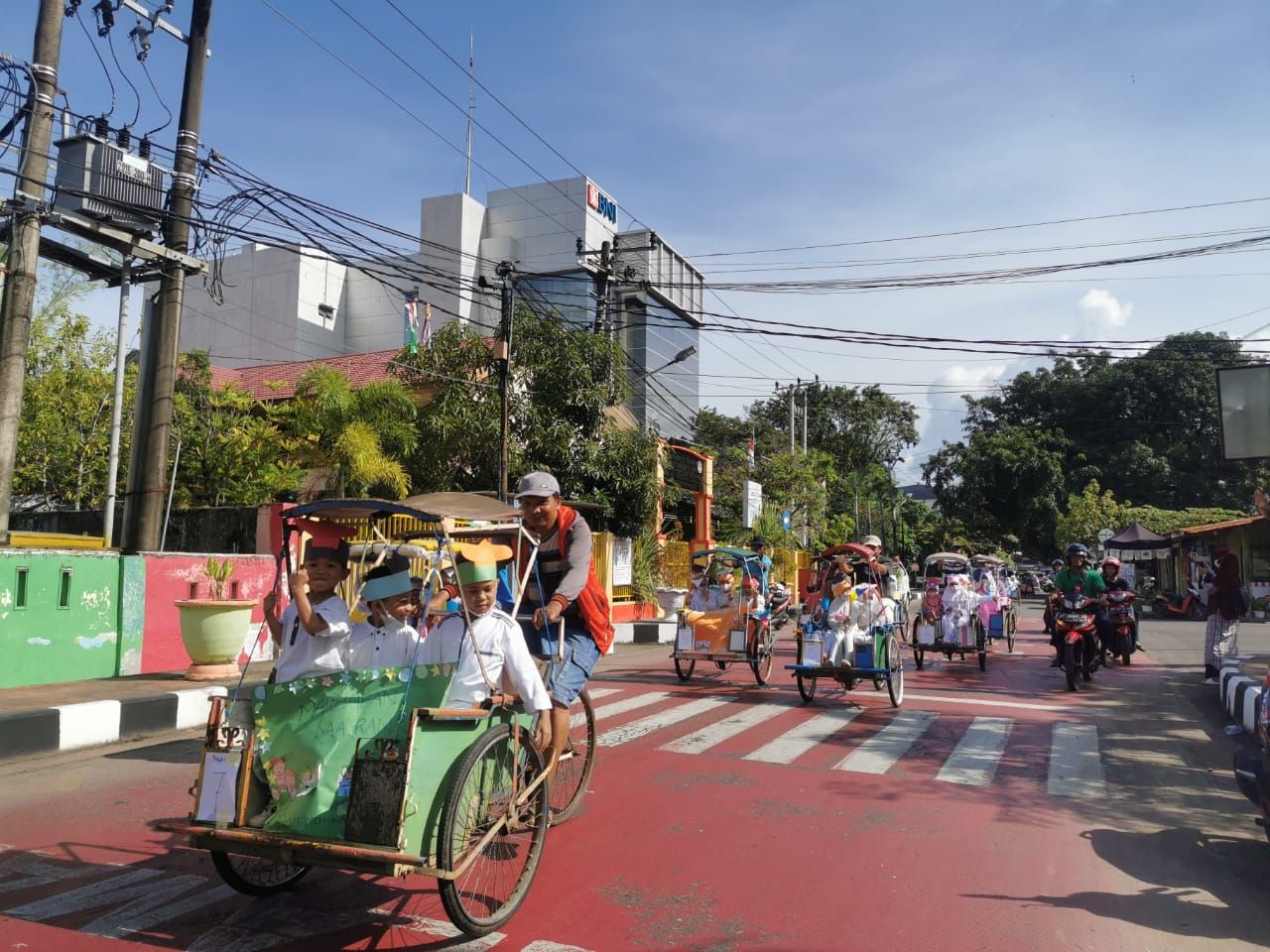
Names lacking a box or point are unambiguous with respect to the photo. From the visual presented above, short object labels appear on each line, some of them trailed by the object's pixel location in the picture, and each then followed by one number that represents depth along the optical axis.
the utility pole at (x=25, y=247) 9.78
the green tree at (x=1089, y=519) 42.69
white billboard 10.64
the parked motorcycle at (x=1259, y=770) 4.66
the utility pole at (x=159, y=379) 11.07
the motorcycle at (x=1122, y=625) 13.13
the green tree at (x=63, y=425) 22.39
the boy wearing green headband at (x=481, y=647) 4.14
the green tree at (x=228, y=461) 20.97
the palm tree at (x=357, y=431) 17.72
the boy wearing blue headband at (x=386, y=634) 4.22
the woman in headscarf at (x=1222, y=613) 11.62
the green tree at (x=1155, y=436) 48.03
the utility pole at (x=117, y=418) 16.59
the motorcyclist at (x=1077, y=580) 11.89
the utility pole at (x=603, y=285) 19.27
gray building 42.81
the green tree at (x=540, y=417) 19.28
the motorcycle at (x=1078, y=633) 11.36
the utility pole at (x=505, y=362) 16.52
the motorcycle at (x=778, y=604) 14.66
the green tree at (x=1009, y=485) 47.47
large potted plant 10.60
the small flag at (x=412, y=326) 19.70
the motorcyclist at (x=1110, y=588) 12.55
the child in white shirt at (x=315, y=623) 4.12
